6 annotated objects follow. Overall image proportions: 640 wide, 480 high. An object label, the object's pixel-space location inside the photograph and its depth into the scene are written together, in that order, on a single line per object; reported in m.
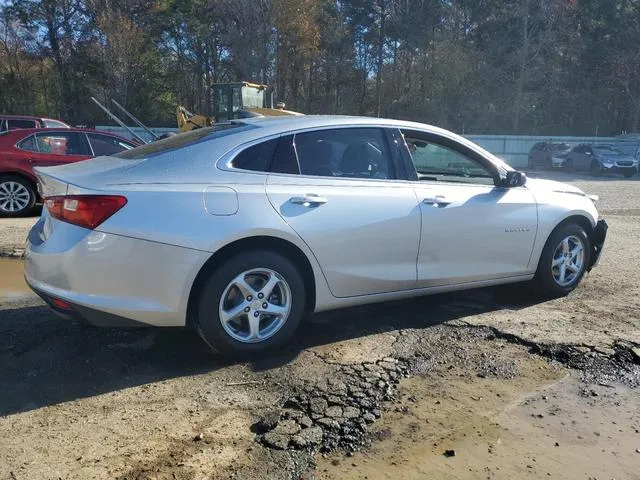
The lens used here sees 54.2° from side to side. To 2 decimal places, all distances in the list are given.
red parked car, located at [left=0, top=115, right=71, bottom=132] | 16.31
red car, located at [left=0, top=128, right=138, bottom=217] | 10.04
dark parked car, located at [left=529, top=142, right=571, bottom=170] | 32.94
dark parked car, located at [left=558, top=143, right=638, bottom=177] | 28.80
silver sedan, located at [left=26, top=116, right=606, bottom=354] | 3.81
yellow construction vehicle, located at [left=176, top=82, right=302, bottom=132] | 22.80
